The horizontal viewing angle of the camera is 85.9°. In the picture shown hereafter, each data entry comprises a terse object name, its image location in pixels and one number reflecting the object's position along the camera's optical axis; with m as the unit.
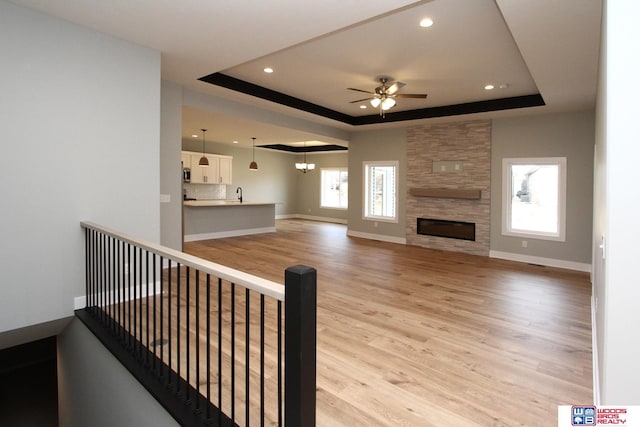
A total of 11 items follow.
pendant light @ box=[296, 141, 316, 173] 11.52
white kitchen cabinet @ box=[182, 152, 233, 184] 9.98
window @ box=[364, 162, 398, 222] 8.34
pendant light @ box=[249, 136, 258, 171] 10.14
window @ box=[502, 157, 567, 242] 5.93
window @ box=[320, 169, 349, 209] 12.68
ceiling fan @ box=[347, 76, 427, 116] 4.64
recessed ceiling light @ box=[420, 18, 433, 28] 3.21
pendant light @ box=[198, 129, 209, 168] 9.17
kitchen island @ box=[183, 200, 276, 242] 7.61
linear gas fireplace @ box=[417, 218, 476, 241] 6.93
